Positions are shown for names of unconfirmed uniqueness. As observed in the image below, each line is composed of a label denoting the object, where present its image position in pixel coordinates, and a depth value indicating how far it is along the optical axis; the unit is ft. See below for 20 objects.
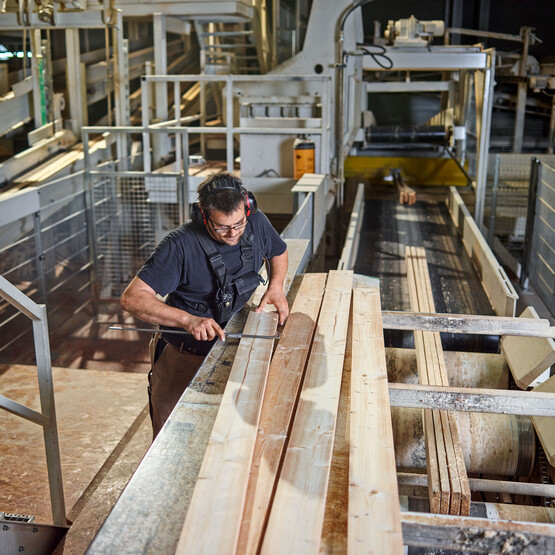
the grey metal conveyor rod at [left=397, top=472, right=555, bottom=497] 8.86
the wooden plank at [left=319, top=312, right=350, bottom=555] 5.72
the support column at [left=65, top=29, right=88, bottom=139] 30.53
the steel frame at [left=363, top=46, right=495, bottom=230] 28.53
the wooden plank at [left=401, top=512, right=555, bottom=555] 5.83
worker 9.75
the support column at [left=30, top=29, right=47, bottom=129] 28.50
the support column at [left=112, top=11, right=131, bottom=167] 29.20
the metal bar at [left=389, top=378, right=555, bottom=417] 8.39
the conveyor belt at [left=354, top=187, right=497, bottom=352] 16.71
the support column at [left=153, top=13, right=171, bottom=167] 28.22
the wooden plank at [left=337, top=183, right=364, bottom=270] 17.81
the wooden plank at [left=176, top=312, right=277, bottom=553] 5.38
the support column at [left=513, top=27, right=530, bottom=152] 47.21
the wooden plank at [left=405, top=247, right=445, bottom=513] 8.13
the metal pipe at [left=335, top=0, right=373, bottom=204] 25.34
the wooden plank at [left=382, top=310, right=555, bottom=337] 10.67
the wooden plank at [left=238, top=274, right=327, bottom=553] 5.85
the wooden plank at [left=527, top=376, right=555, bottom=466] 9.29
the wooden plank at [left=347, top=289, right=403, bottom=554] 5.45
